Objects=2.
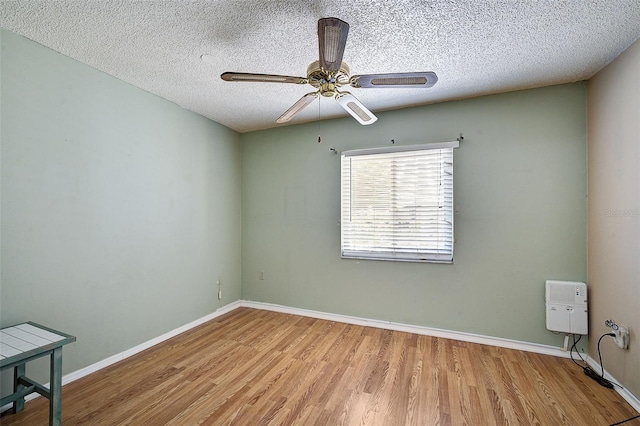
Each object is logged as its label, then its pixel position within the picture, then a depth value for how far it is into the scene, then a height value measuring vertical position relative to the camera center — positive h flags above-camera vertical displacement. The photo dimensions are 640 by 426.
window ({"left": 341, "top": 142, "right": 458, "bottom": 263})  2.78 +0.15
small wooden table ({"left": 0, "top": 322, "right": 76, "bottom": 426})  1.39 -0.73
